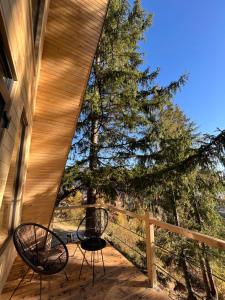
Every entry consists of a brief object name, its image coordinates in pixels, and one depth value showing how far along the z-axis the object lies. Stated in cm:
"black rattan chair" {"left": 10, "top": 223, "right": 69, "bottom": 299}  206
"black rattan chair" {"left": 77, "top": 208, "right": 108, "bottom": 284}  296
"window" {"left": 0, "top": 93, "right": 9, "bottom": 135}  155
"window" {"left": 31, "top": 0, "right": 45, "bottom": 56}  257
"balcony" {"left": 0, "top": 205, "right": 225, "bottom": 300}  254
